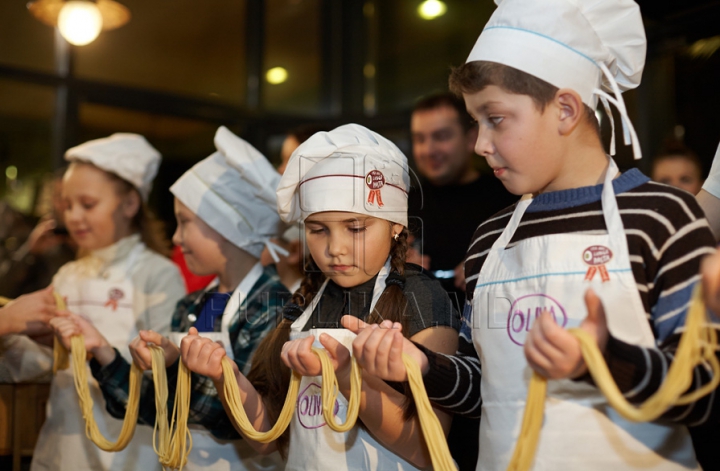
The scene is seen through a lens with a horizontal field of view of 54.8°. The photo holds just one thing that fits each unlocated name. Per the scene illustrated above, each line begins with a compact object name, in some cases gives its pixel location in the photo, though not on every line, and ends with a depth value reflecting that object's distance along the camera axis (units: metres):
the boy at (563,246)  1.15
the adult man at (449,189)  2.39
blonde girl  2.17
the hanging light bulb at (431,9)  4.02
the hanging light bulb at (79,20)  3.16
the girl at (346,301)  1.48
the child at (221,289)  1.86
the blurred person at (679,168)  2.68
